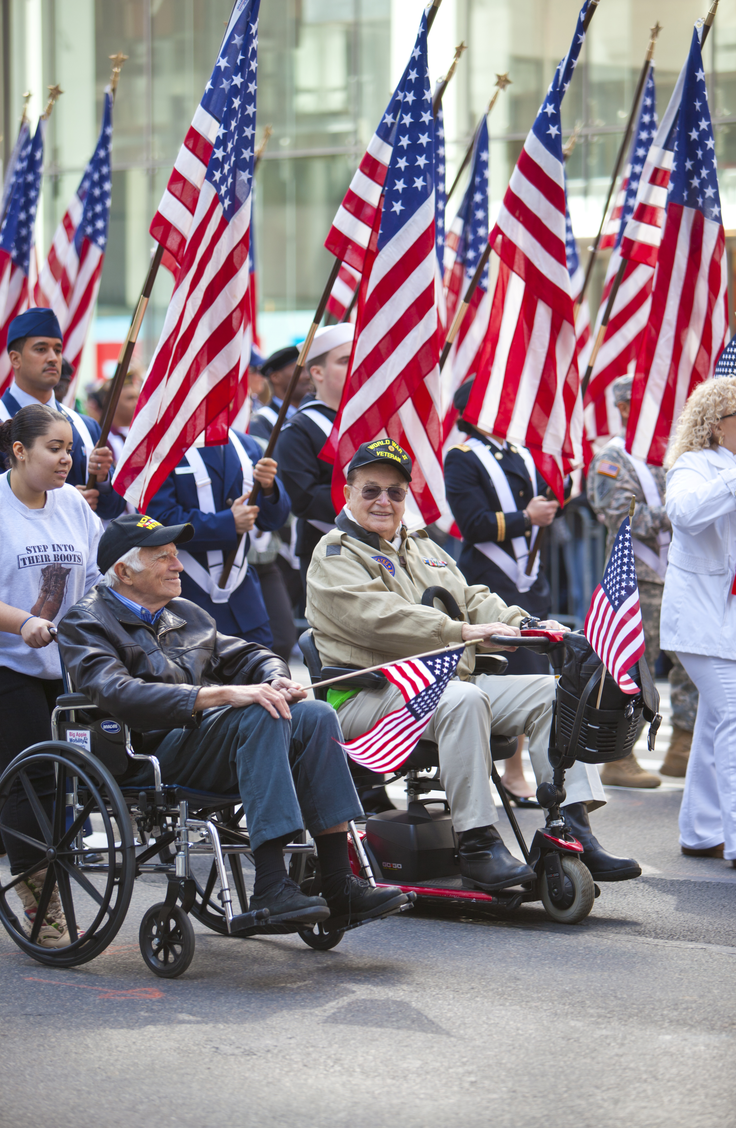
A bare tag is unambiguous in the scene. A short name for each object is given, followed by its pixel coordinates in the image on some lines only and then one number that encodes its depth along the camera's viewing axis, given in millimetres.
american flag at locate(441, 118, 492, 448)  20719
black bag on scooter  10867
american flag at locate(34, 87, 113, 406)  20016
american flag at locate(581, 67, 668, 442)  19234
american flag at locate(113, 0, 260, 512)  13781
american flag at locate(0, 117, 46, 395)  19391
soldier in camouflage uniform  16969
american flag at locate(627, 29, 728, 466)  16625
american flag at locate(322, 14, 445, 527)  14773
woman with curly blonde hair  12875
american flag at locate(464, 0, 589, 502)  15859
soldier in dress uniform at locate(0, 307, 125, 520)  13875
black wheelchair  9523
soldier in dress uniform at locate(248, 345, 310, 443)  18781
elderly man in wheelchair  9695
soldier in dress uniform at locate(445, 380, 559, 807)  15875
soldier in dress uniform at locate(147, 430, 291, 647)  14148
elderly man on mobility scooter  10906
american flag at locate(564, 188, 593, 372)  21953
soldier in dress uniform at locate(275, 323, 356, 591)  15789
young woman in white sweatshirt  11203
